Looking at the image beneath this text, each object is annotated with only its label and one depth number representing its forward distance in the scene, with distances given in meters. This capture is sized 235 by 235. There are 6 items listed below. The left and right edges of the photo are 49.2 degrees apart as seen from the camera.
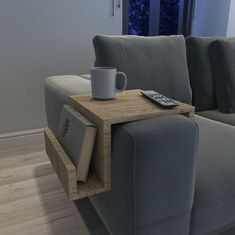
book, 0.70
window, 2.53
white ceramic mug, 0.79
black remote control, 0.75
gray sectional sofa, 0.64
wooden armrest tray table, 0.68
